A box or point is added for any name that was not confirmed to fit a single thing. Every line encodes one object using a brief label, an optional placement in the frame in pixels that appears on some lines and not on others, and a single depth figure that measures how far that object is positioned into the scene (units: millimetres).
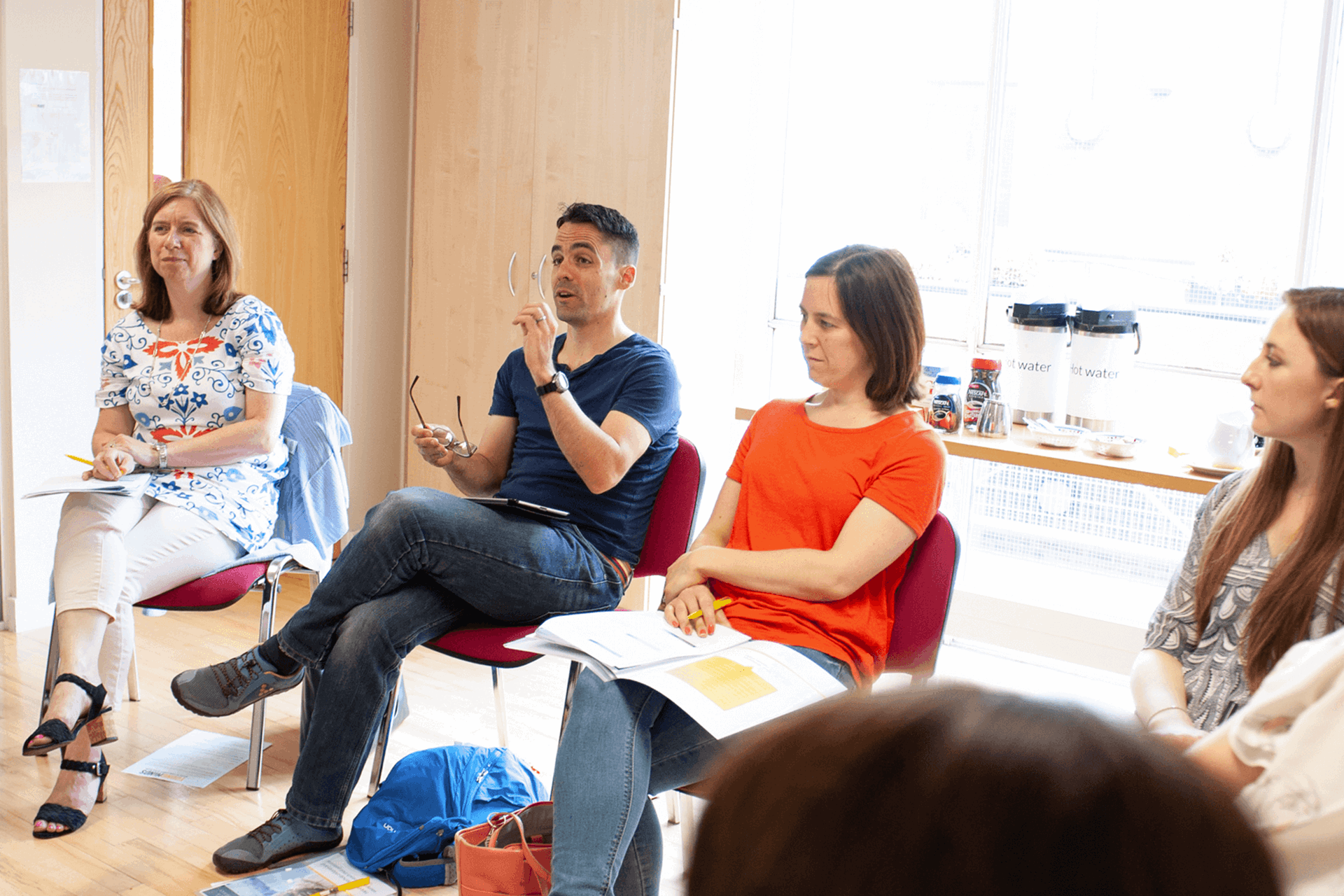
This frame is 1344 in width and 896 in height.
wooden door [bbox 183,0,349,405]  3719
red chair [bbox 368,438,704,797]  2256
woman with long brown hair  1521
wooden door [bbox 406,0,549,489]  3646
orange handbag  1886
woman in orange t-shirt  1719
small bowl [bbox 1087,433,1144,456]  2621
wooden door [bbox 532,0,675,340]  3297
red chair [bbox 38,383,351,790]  2391
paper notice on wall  3150
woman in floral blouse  2316
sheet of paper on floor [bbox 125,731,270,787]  2477
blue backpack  2105
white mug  2496
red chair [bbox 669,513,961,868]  1806
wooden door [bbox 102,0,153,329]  3346
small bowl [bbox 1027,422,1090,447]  2719
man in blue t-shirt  2076
